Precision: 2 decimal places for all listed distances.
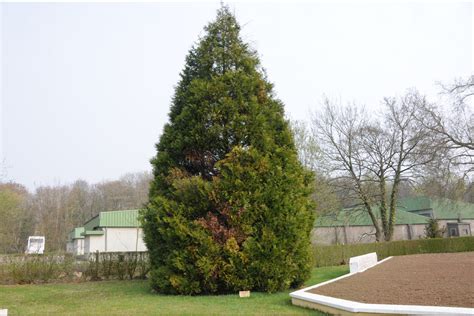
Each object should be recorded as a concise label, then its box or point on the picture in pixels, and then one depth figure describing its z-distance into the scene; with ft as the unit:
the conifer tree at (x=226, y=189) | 31.07
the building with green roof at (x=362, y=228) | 117.94
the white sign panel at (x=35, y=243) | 117.70
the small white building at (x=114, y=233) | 111.96
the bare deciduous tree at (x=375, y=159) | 96.99
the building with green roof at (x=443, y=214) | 145.69
